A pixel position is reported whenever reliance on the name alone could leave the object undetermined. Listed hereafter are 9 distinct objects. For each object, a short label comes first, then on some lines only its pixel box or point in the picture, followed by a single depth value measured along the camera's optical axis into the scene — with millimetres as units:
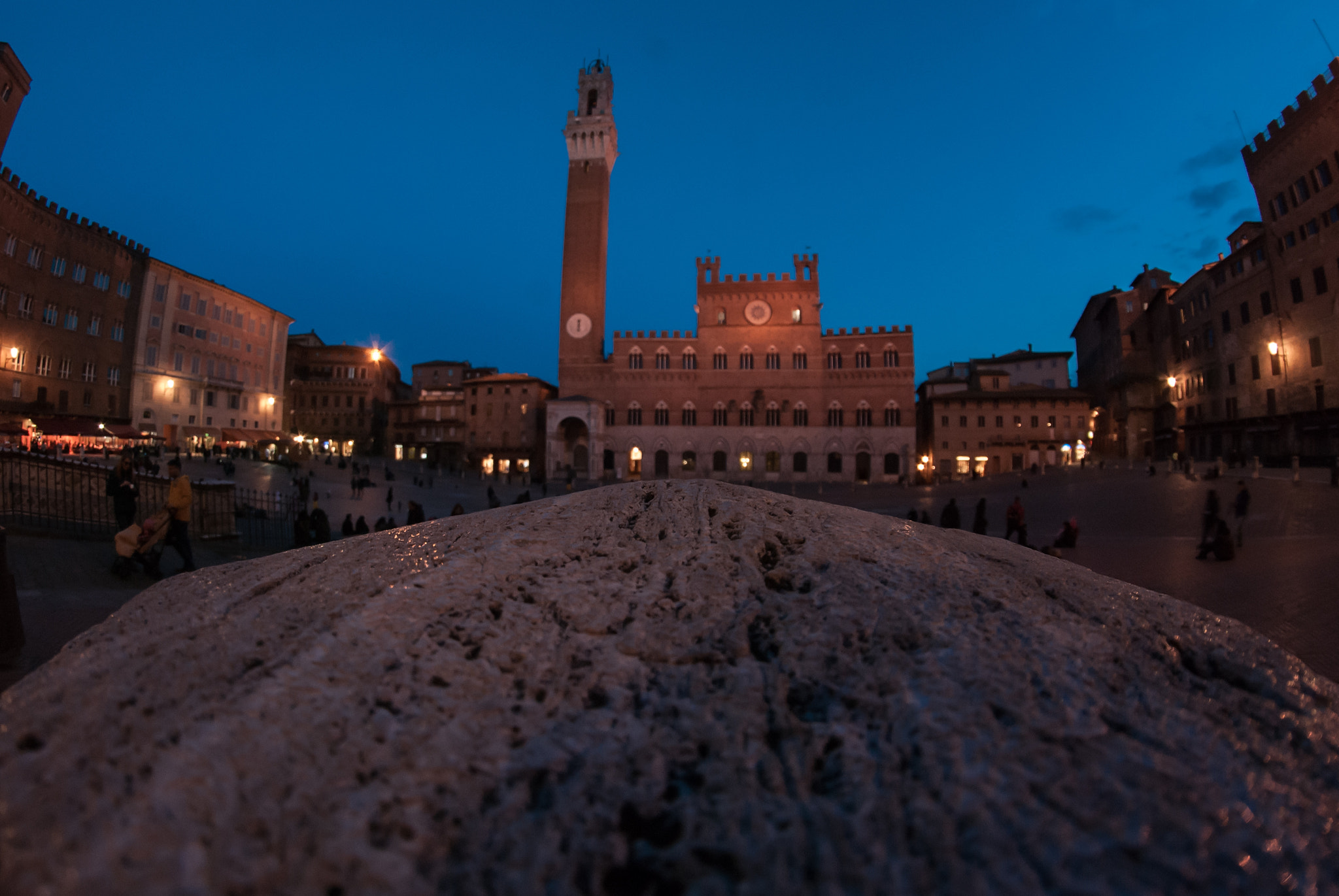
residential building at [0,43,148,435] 31234
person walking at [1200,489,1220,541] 10938
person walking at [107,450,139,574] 8961
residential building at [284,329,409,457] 60219
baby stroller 7492
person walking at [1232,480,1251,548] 12602
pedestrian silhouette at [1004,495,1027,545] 11875
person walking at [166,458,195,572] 7438
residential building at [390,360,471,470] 56906
